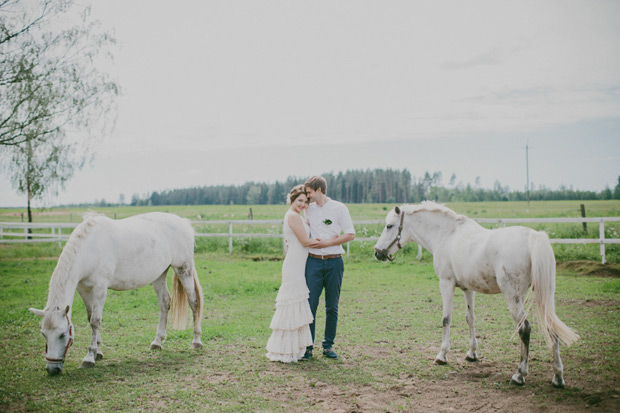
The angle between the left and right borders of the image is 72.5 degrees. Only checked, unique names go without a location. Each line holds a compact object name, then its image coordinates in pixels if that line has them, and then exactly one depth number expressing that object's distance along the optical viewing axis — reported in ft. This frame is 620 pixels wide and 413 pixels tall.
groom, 17.35
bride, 16.96
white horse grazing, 15.51
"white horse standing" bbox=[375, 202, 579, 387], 13.42
